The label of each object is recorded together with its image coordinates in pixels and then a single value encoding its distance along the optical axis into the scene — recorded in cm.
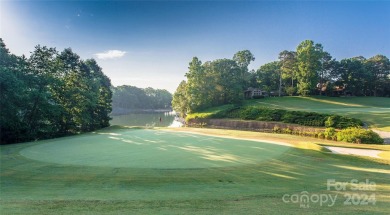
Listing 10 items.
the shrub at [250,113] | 3124
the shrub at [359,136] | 1619
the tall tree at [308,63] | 4884
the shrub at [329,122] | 2248
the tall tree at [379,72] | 5631
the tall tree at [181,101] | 4494
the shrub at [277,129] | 2514
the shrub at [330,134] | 1875
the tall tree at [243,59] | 5197
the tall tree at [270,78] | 6054
